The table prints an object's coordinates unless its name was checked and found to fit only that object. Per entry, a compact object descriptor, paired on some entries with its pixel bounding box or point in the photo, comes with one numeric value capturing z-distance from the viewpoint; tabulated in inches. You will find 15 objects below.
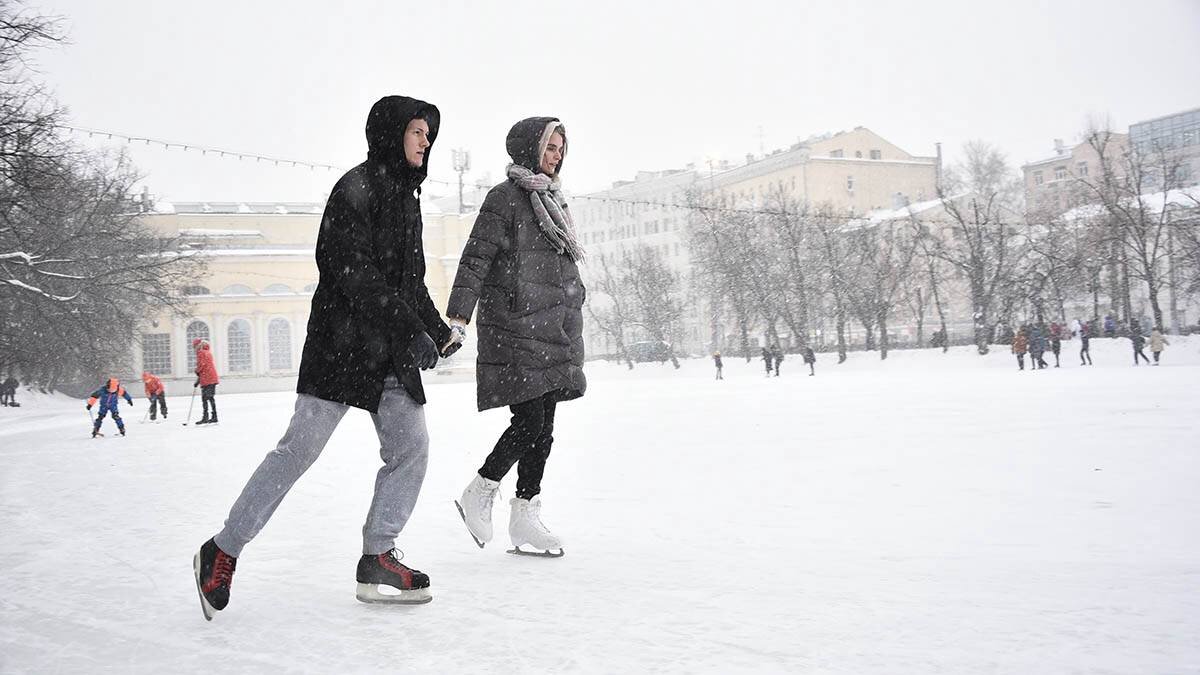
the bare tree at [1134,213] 1392.7
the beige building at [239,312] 2050.9
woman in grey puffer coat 168.6
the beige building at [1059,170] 2484.0
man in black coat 133.3
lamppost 1951.3
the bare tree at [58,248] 832.3
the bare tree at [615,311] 2095.2
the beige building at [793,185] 2790.4
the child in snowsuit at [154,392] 831.1
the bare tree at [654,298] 2076.8
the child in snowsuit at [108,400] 617.5
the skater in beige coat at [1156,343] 1063.0
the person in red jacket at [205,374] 727.7
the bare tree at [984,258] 1491.1
